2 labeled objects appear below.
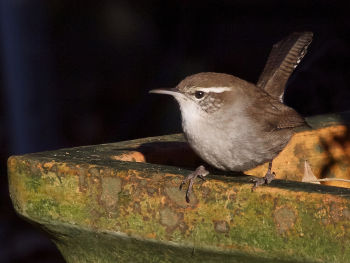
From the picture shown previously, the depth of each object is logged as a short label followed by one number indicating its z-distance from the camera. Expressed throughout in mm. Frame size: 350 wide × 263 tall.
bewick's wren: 6355
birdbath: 4668
